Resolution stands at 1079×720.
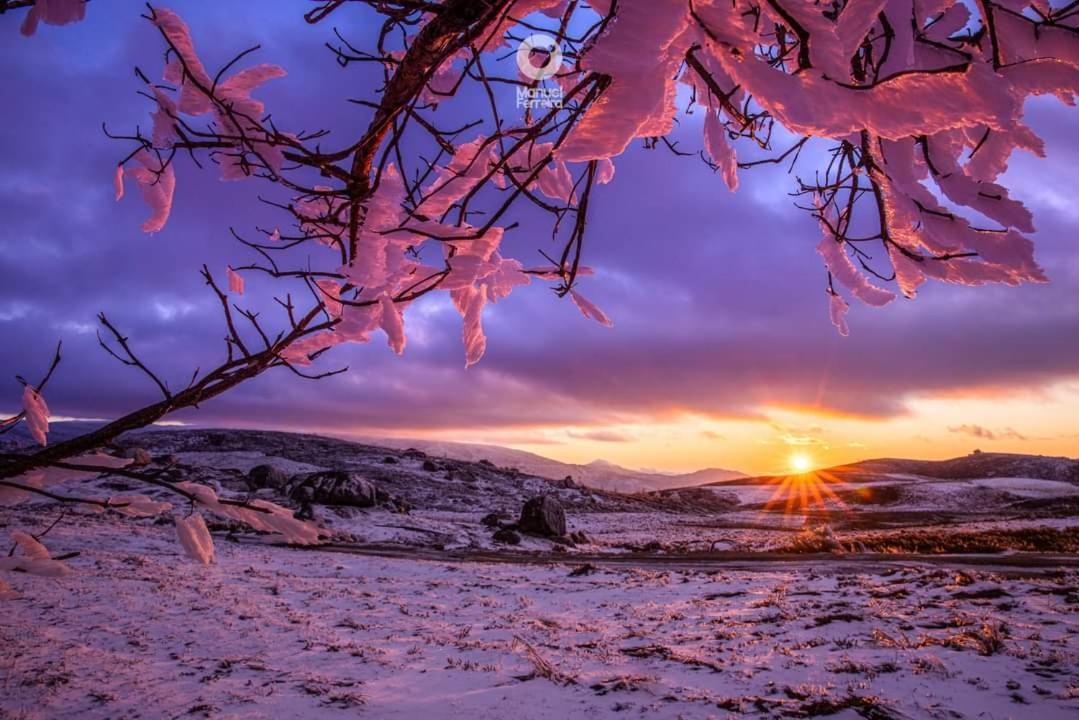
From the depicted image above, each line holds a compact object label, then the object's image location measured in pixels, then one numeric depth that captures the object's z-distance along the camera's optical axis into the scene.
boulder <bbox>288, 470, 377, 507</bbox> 19.19
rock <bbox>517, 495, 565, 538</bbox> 17.19
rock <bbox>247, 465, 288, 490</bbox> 23.95
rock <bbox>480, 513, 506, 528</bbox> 18.78
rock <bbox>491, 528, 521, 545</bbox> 15.79
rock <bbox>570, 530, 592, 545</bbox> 16.80
